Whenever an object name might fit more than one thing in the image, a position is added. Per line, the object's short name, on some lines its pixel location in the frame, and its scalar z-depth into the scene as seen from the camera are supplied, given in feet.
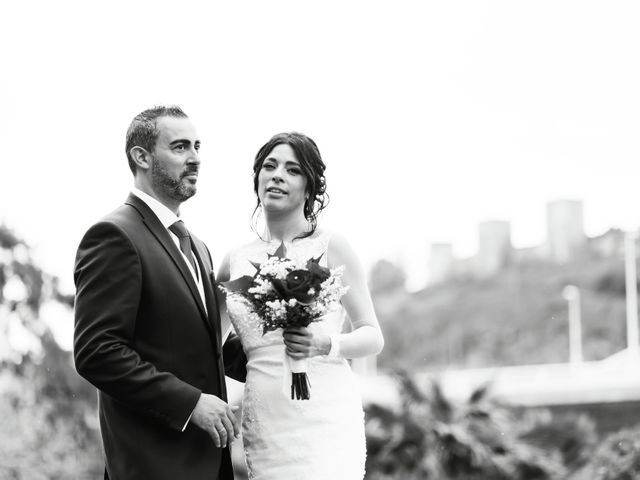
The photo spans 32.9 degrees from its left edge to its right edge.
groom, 13.89
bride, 16.02
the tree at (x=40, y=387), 67.15
